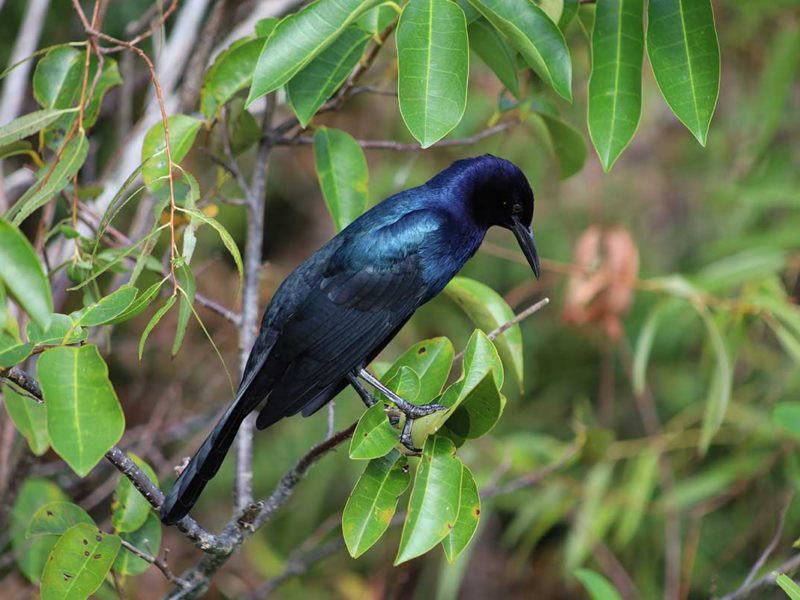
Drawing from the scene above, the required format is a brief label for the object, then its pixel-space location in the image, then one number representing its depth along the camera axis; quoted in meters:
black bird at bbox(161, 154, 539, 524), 5.34
